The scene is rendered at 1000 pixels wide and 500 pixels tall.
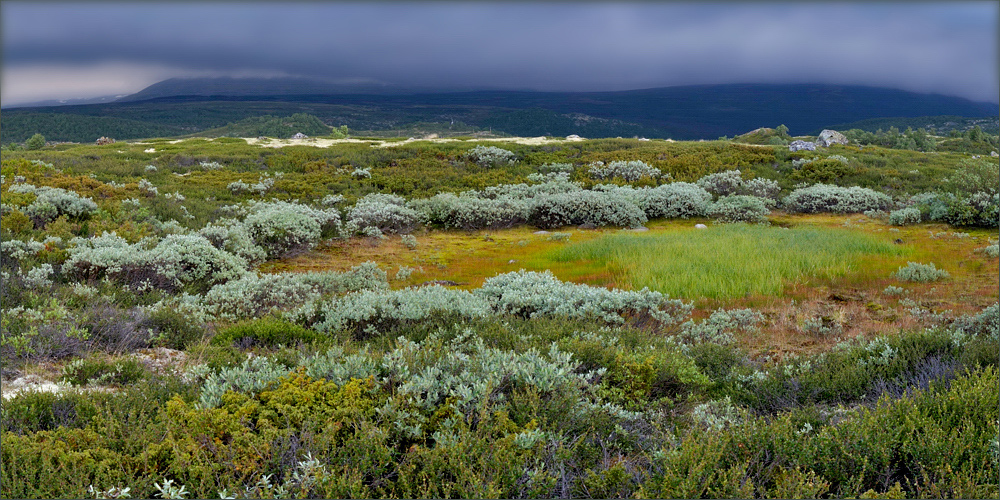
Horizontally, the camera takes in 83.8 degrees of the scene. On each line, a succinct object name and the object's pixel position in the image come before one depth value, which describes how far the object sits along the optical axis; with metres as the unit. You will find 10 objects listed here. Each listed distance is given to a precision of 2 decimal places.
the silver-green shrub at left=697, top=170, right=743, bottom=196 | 22.78
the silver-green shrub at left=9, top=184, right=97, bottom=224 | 12.34
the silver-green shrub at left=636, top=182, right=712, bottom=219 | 19.34
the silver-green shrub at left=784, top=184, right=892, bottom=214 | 20.16
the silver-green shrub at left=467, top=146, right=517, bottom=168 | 30.09
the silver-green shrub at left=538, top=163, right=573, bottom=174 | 28.16
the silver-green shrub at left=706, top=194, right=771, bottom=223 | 18.58
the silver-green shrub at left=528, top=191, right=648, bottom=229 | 17.88
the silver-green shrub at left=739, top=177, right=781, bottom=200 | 22.47
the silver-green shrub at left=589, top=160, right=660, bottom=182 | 26.09
